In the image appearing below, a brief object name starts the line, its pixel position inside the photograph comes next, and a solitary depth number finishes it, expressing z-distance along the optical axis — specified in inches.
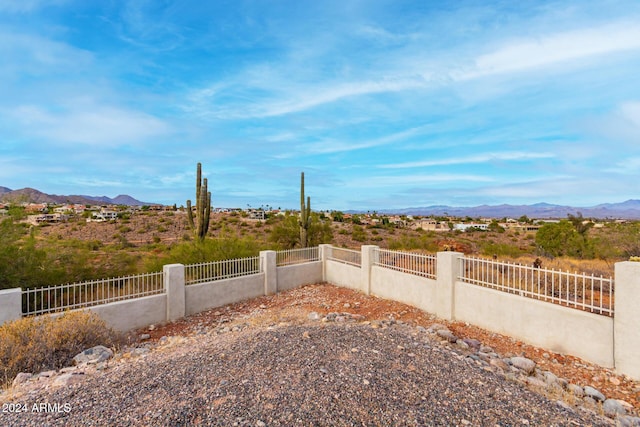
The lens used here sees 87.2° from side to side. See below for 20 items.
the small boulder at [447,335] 289.1
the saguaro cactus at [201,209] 593.6
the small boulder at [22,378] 211.9
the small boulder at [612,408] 190.9
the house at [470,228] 1984.3
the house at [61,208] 1924.7
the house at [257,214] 2074.3
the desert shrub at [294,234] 829.8
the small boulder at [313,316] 365.9
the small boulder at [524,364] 237.8
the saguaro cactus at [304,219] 713.0
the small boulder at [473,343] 280.2
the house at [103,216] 1605.4
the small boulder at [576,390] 211.8
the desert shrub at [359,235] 1301.6
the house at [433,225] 2167.8
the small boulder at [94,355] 247.3
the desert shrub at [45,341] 234.5
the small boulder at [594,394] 207.2
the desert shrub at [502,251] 809.4
